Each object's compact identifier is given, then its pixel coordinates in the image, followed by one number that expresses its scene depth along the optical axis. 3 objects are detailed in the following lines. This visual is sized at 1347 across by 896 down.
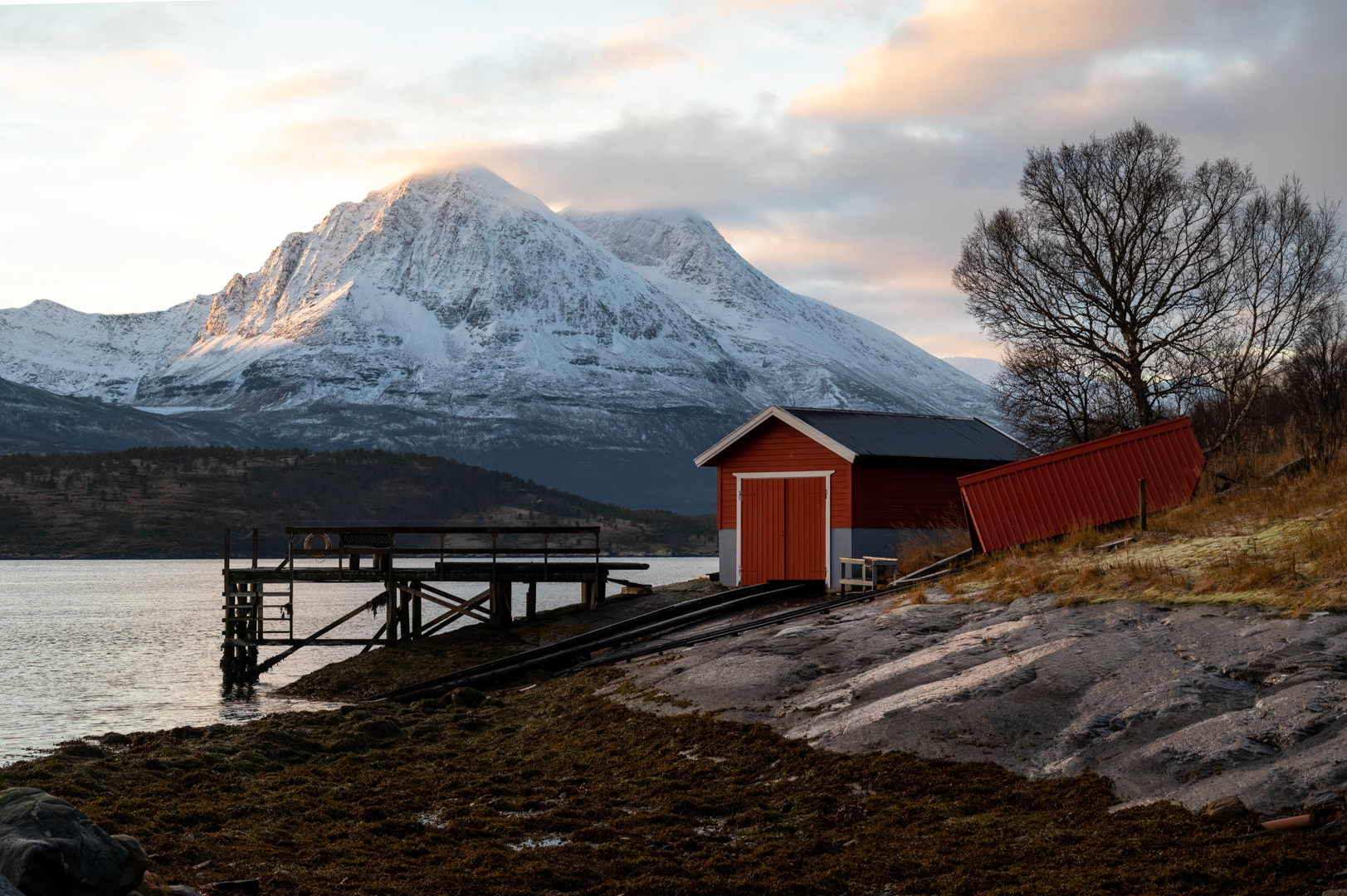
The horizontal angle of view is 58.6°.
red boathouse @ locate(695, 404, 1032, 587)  30.41
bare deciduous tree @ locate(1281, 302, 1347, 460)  25.84
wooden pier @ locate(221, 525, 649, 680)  33.94
